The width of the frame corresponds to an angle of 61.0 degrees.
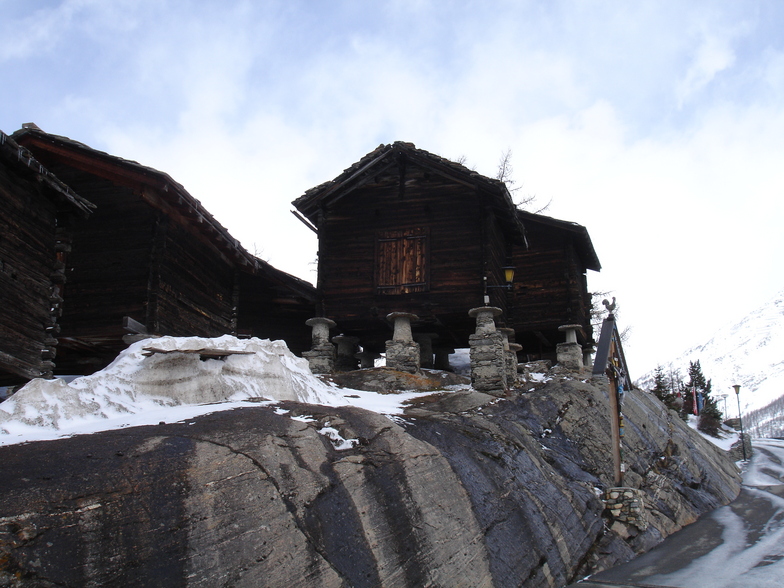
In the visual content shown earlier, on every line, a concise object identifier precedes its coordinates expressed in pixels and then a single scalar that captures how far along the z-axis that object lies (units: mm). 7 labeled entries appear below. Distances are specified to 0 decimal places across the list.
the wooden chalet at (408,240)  17812
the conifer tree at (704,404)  36750
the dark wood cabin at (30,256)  11266
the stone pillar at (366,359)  20977
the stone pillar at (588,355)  23891
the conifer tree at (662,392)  34531
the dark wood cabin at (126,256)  13758
